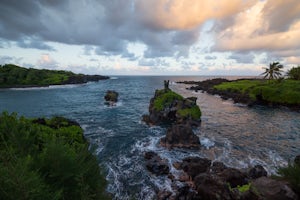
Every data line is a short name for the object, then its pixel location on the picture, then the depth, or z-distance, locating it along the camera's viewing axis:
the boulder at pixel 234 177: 17.05
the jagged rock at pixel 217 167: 19.44
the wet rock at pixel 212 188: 13.75
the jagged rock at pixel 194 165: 19.42
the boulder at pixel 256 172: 18.73
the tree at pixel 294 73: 87.31
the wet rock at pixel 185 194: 15.46
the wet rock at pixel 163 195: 15.85
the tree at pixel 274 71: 79.75
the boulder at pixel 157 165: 20.42
